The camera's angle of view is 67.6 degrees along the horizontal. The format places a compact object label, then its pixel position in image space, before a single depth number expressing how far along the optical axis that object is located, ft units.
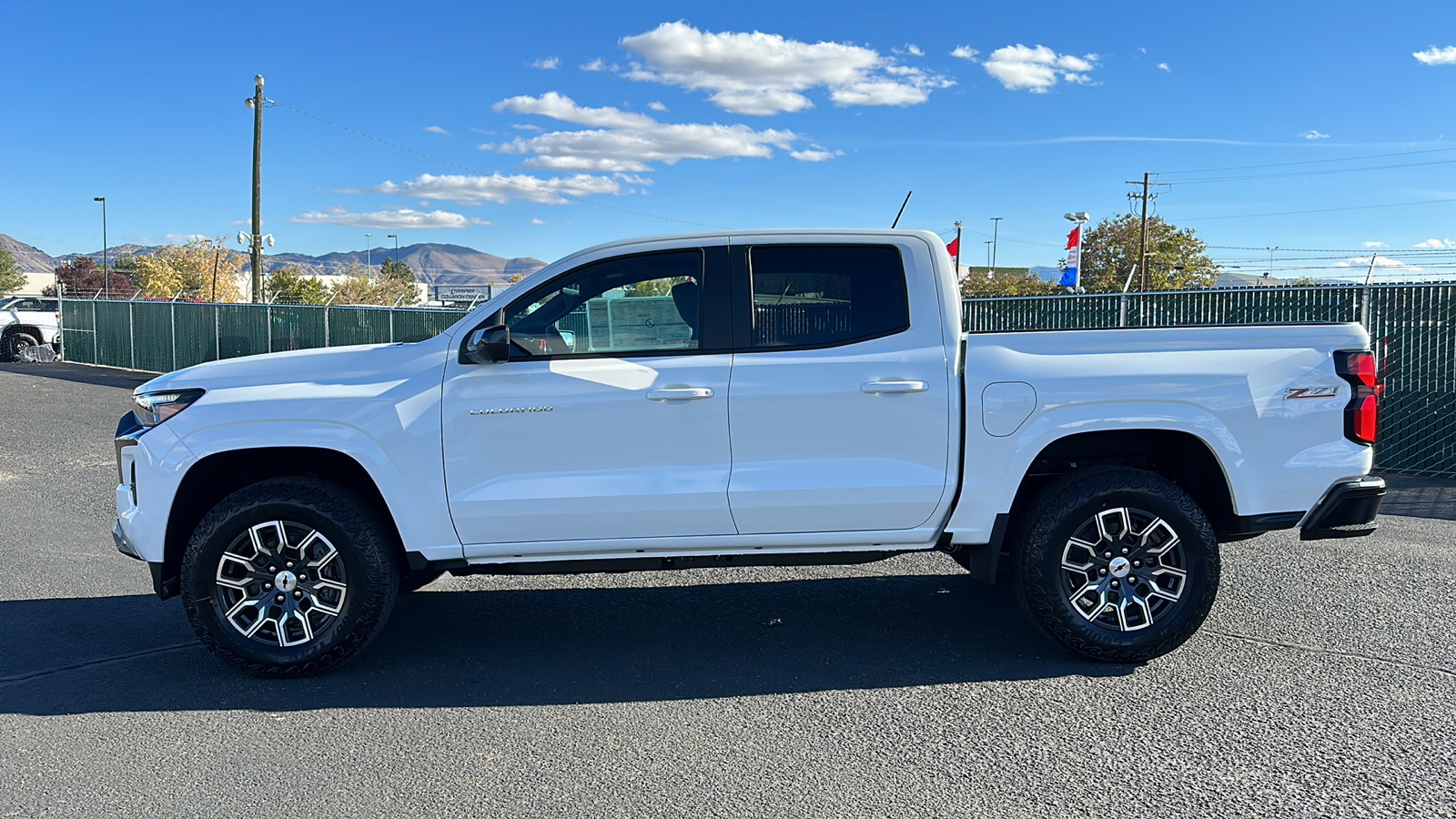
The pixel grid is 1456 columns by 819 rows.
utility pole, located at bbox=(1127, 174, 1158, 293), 221.83
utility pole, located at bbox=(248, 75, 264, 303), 92.99
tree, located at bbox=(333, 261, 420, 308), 234.58
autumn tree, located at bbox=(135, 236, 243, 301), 240.94
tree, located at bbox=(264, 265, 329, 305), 221.05
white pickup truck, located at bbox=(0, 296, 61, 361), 88.74
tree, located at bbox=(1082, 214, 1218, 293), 238.48
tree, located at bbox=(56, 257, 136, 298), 293.84
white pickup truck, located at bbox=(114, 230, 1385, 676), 15.42
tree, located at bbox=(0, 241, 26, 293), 331.16
